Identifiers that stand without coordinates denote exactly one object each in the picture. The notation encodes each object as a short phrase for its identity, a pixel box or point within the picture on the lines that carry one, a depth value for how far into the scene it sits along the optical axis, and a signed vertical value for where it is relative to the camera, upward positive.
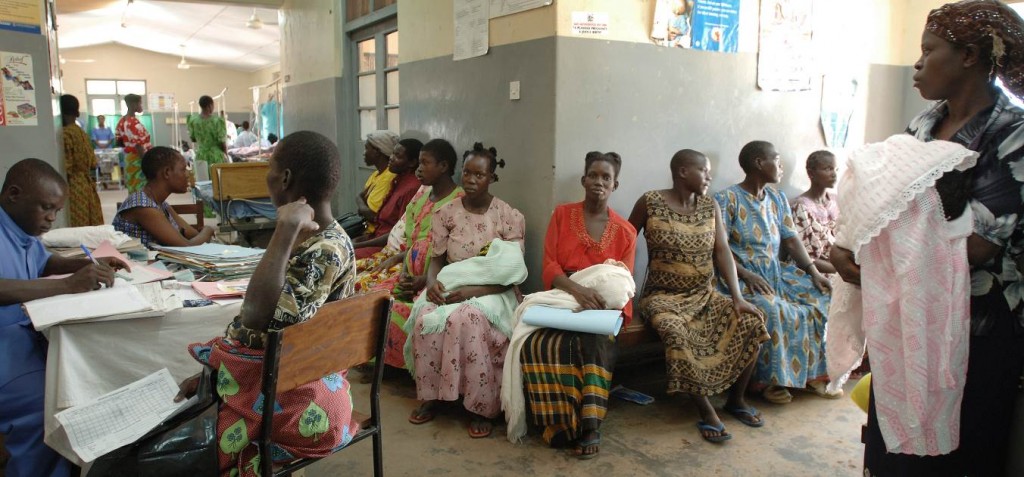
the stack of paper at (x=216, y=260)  2.61 -0.48
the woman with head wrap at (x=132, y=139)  8.70 +0.02
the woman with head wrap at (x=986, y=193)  1.48 -0.10
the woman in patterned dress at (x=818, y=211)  4.06 -0.40
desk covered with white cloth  2.01 -0.68
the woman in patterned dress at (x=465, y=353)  3.20 -1.02
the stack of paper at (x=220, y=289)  2.32 -0.53
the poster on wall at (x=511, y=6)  3.59 +0.78
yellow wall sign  3.98 +0.75
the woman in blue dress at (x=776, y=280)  3.48 -0.75
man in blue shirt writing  2.06 -0.52
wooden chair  1.69 -0.56
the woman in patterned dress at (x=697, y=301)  3.19 -0.81
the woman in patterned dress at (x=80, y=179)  5.90 -0.35
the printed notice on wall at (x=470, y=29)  4.05 +0.73
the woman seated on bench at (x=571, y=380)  2.99 -1.07
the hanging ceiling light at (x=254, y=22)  11.05 +2.01
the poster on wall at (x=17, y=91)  4.01 +0.30
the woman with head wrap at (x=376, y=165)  5.09 -0.18
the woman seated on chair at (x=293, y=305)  1.76 -0.45
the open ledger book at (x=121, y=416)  1.86 -0.82
